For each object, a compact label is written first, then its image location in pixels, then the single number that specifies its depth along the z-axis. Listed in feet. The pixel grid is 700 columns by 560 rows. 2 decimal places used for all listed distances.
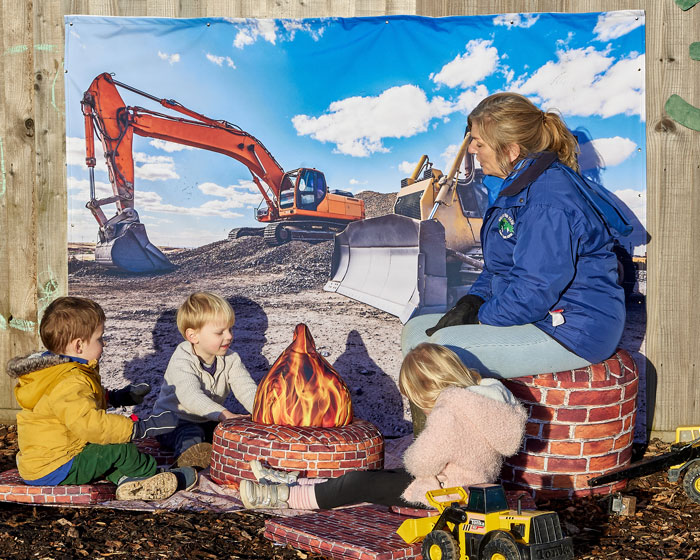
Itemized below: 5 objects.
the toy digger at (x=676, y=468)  12.08
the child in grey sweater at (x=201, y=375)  14.49
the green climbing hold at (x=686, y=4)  16.44
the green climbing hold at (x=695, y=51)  16.38
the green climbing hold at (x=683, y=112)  16.34
